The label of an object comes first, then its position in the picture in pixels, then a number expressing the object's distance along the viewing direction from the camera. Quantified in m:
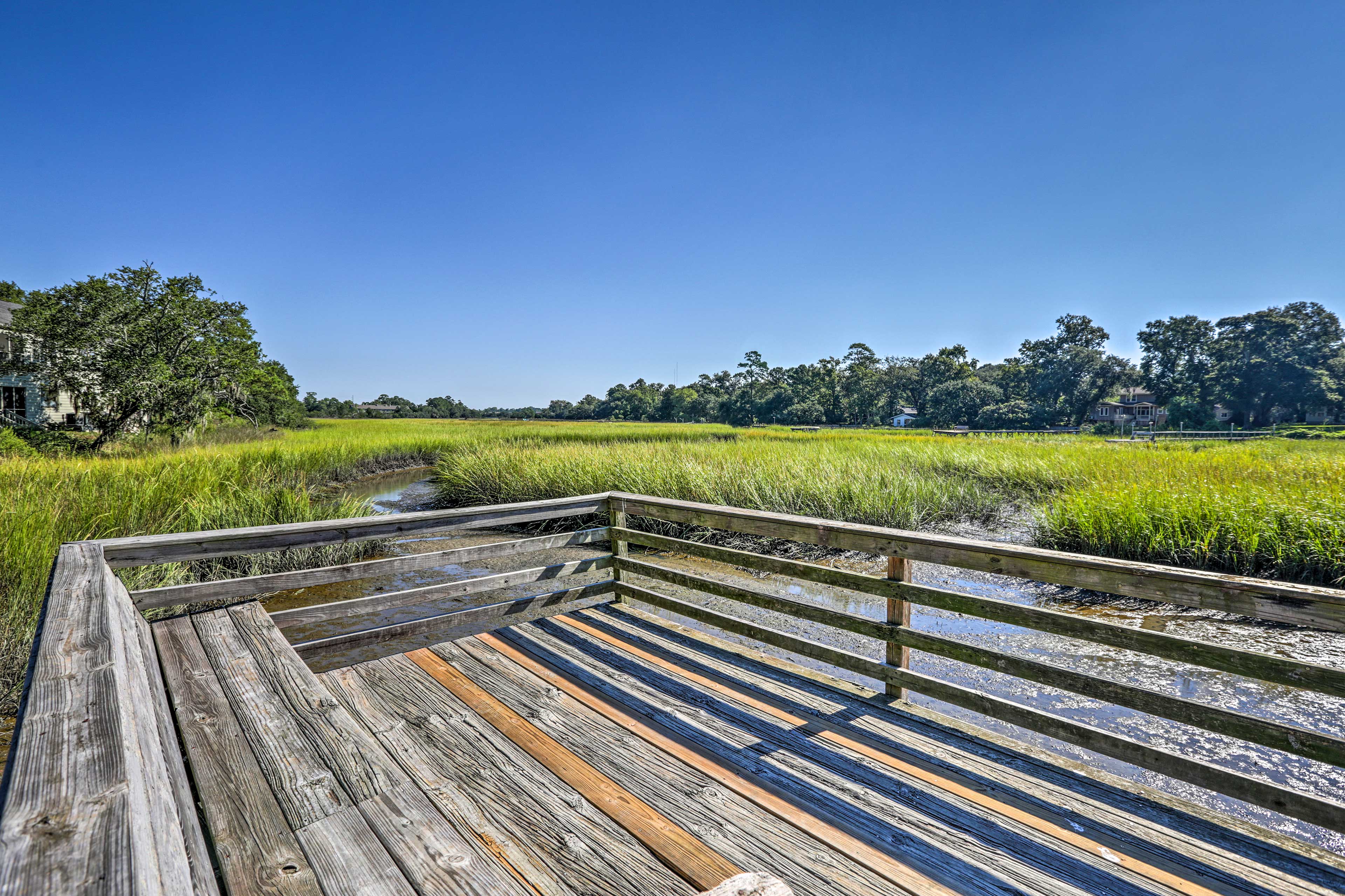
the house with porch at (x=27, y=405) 23.88
